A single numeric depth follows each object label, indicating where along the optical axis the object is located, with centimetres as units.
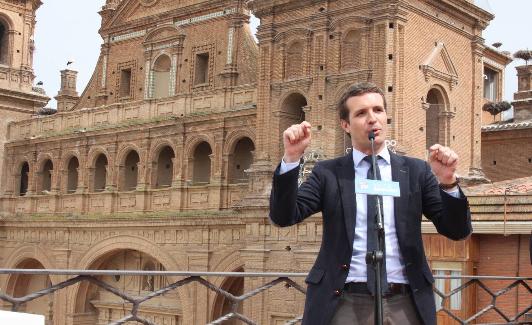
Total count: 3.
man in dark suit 370
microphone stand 341
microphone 375
